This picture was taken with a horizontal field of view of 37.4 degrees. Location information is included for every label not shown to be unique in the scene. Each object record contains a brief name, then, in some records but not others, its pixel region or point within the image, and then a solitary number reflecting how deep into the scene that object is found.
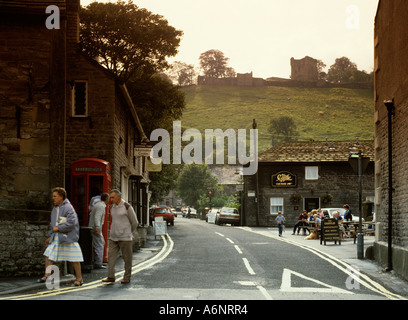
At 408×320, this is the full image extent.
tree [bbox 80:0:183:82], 37.22
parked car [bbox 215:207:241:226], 51.50
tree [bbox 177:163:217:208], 109.69
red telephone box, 18.52
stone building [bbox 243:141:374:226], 52.47
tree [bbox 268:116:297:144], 127.94
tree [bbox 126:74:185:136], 38.31
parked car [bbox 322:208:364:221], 39.66
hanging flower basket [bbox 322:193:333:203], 51.59
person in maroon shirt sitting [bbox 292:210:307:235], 36.88
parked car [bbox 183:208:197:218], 96.72
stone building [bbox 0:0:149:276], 14.95
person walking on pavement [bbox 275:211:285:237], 34.16
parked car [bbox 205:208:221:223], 60.83
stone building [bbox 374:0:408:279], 15.34
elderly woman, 12.02
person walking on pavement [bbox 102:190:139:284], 12.68
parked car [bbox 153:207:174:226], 50.28
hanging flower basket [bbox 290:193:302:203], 52.09
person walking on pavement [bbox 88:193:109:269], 15.80
